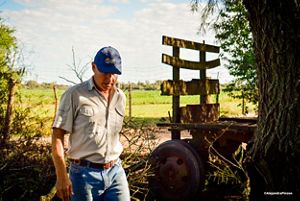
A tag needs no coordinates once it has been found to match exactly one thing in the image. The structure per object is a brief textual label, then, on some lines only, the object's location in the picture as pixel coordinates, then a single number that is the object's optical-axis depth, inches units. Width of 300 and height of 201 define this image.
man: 131.0
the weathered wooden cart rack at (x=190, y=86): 288.4
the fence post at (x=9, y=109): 260.6
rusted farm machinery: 249.6
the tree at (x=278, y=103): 171.6
